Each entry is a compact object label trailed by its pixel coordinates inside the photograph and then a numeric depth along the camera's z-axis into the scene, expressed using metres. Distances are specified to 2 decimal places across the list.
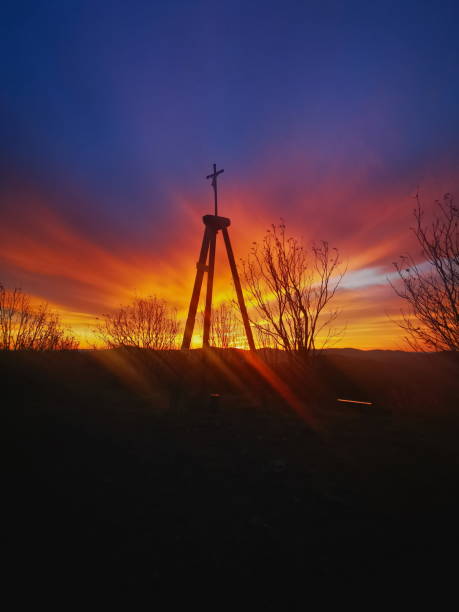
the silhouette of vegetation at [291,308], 7.33
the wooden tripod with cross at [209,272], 9.01
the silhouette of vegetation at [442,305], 5.34
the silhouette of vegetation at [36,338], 10.37
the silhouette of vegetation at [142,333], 10.90
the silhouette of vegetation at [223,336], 10.96
